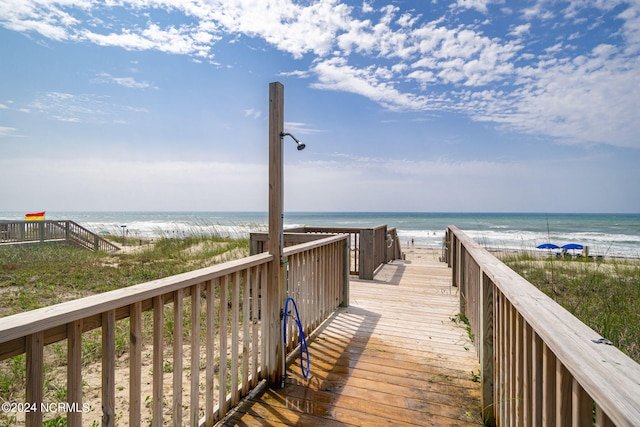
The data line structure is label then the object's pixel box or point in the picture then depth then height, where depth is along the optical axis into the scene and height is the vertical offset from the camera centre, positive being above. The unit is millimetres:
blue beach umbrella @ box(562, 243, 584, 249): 13877 -1576
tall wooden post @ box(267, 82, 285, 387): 2428 -177
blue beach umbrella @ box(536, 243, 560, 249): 13636 -1542
